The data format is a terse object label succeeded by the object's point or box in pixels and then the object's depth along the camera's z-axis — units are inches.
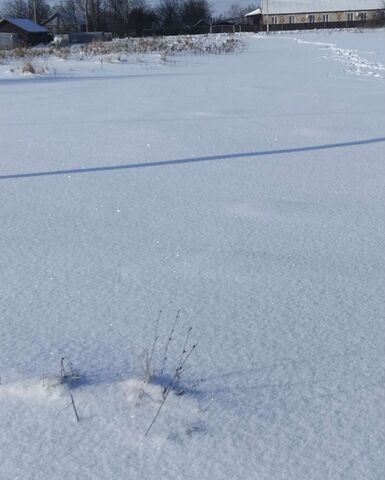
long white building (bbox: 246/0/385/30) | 2455.7
